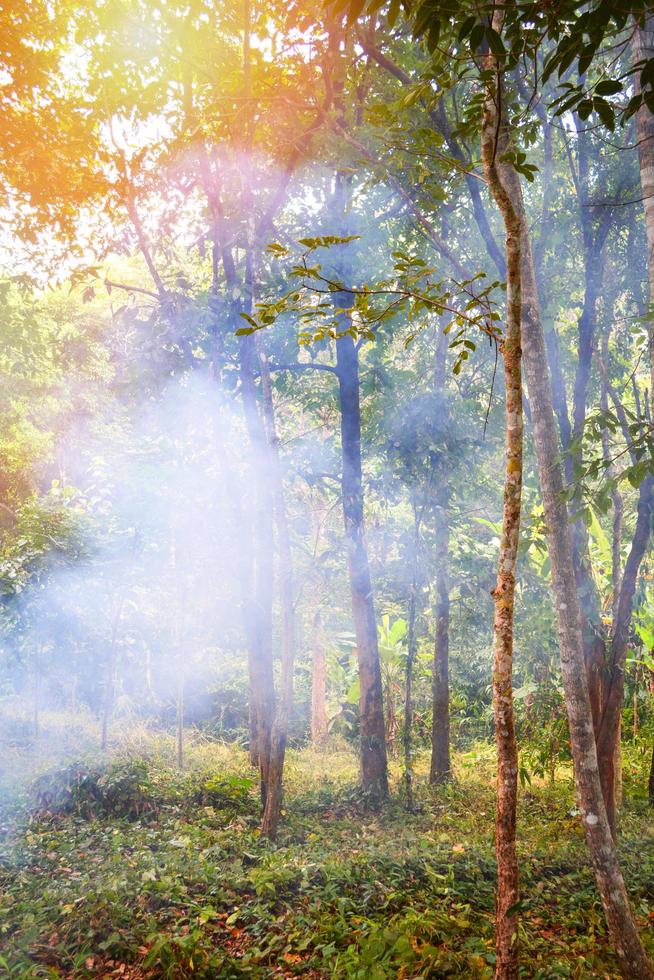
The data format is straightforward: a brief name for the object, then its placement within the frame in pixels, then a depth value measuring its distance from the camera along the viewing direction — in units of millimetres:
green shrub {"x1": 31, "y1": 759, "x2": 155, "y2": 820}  8188
